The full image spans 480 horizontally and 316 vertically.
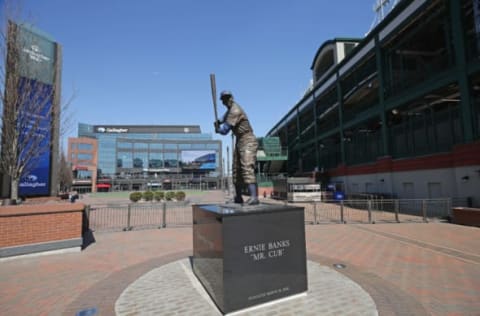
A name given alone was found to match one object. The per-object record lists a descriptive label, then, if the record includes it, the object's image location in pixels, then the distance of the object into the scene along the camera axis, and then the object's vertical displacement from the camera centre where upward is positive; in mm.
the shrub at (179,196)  25131 -1596
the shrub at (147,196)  25656 -1553
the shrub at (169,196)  25625 -1617
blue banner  8773 +2564
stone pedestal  4023 -1324
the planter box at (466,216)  11289 -2012
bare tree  8391 +2705
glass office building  86562 +9767
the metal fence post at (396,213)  12925 -1990
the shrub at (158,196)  25656 -1583
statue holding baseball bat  5523 +844
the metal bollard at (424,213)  12859 -2009
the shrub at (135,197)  25288 -1593
